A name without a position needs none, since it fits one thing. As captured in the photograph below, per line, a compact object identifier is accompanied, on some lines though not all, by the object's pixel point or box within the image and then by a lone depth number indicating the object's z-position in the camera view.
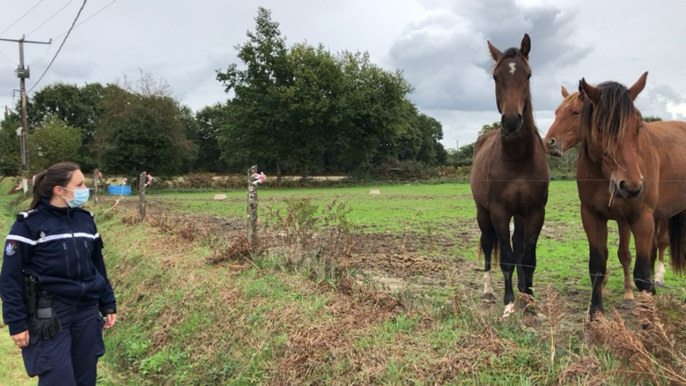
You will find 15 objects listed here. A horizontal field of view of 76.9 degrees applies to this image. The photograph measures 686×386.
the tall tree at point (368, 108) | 37.81
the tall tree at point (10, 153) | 37.69
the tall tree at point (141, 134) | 30.75
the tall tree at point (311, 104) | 36.44
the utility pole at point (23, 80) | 25.47
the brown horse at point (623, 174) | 3.38
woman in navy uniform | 2.79
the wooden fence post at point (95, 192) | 13.68
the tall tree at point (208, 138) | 60.84
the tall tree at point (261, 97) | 37.53
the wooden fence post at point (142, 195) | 9.92
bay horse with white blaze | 3.93
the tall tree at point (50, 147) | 33.38
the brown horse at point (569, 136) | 5.32
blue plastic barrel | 20.32
